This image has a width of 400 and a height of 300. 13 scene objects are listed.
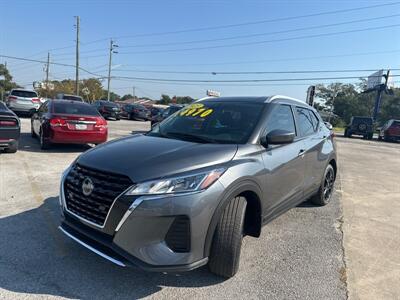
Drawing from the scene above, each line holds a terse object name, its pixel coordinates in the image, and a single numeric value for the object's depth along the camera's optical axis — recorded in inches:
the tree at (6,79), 3833.7
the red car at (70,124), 376.5
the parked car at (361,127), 1136.8
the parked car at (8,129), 324.0
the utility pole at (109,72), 2140.7
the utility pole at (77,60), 1816.4
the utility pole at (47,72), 3051.2
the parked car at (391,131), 1095.0
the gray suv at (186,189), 111.9
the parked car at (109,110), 1061.1
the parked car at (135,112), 1208.8
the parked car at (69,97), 962.1
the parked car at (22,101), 802.8
